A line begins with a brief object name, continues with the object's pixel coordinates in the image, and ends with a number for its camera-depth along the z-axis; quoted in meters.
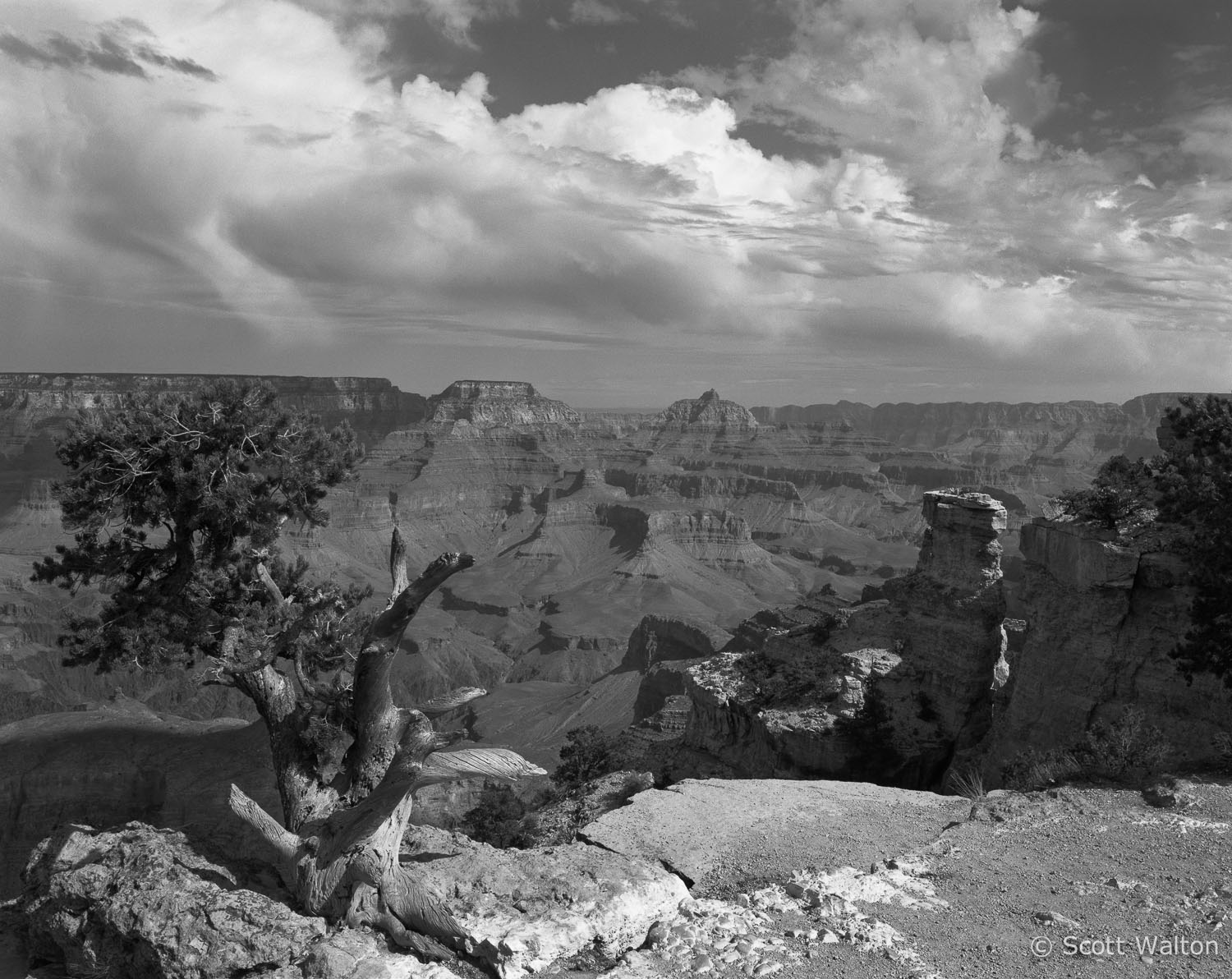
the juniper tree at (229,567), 13.23
